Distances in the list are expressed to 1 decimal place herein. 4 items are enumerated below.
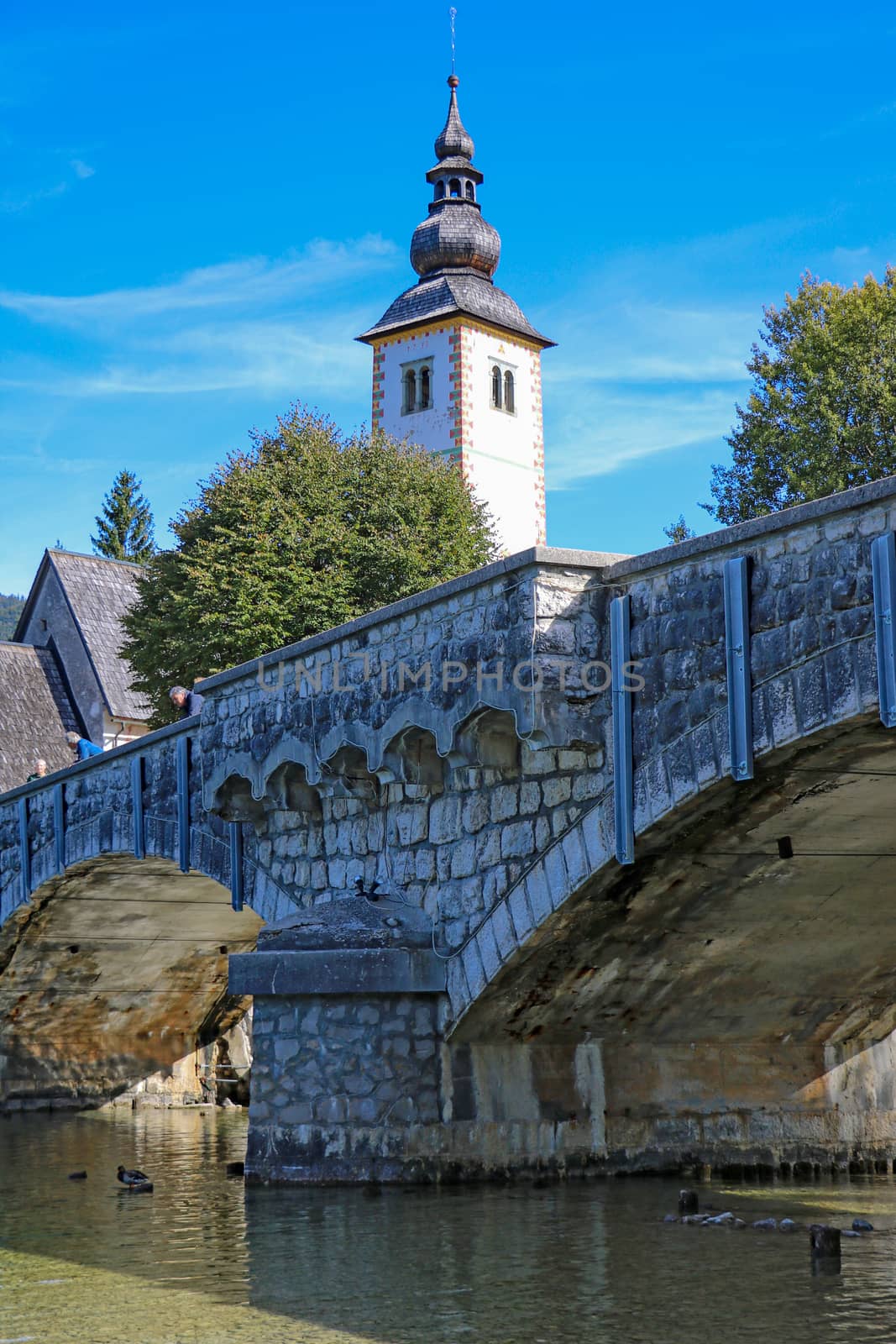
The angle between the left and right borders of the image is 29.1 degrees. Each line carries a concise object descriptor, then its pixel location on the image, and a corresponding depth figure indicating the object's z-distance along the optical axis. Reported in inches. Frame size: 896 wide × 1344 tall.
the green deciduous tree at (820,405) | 1064.2
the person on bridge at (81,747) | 780.1
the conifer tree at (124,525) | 2282.2
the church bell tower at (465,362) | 1722.4
